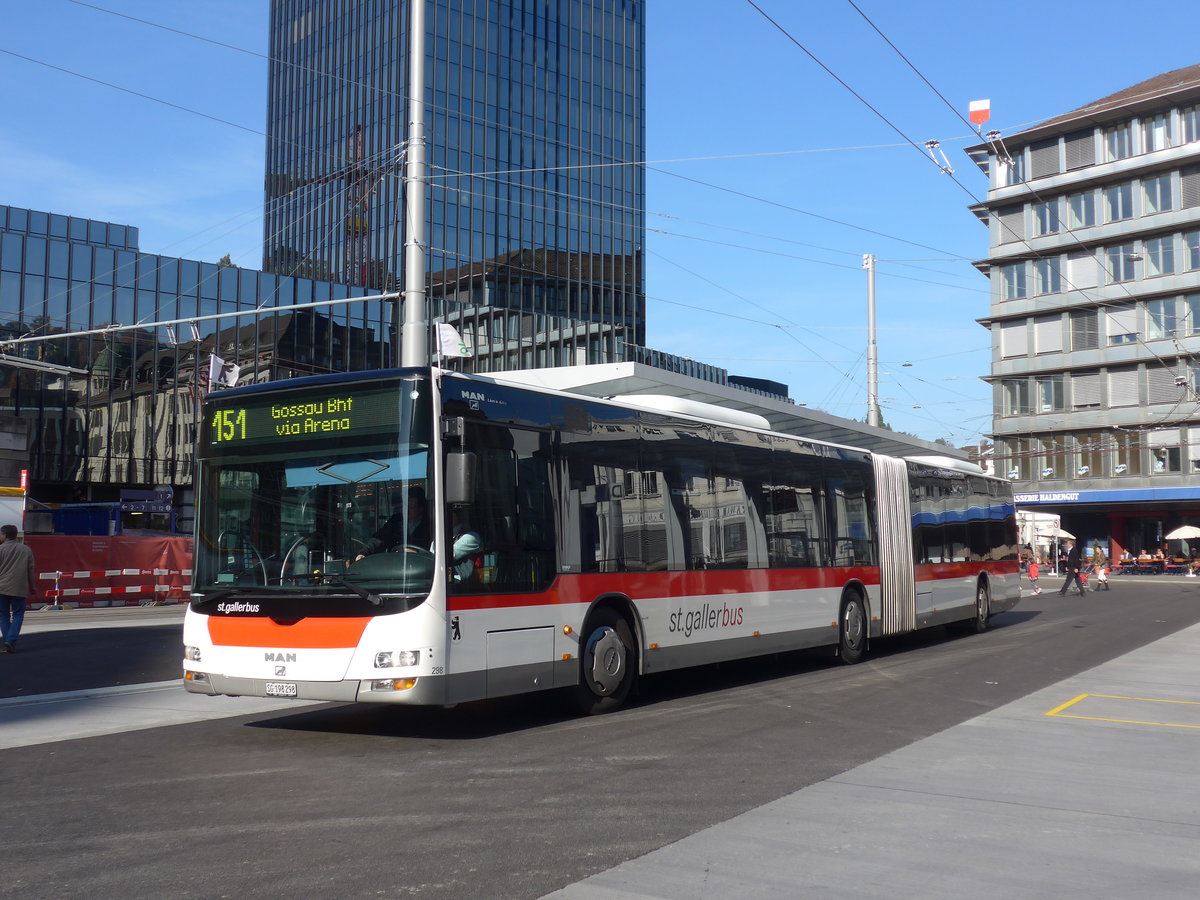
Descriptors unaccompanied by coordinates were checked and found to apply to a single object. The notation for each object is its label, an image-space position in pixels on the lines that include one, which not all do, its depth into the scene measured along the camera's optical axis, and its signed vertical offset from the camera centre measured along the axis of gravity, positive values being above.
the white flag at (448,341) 18.15 +3.34
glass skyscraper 72.62 +25.75
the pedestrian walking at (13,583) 15.71 -0.31
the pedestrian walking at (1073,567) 37.88 -0.50
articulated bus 8.85 +0.11
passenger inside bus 9.00 +0.08
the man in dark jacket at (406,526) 8.84 +0.22
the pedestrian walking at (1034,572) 42.16 -0.73
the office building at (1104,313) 66.19 +13.88
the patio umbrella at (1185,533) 58.75 +0.86
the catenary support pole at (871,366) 36.44 +5.90
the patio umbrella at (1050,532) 55.12 +0.90
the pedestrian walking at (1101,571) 42.47 -0.71
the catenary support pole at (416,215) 17.50 +5.28
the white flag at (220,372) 36.91 +6.02
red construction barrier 29.41 -0.26
